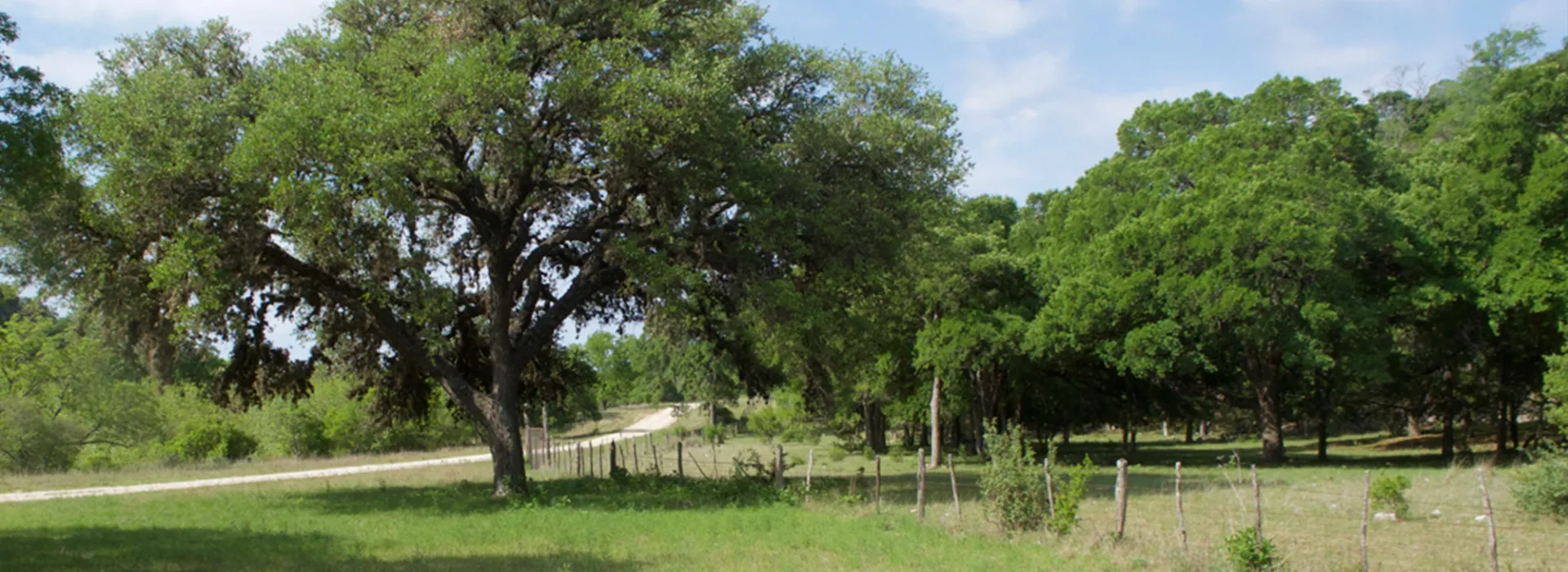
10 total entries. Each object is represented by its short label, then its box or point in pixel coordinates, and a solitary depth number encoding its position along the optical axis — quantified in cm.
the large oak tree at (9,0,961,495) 1948
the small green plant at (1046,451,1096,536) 1448
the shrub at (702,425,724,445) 6051
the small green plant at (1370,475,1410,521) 1850
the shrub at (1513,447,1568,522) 1769
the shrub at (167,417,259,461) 4994
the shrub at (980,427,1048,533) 1543
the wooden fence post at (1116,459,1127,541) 1372
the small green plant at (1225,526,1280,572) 1145
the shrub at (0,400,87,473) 4091
